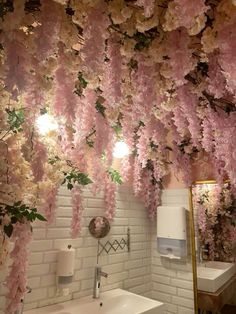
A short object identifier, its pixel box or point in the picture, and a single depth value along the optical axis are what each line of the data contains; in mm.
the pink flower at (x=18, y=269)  1261
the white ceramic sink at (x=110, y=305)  1998
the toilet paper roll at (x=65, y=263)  2062
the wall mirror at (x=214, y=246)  2455
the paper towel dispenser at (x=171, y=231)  2715
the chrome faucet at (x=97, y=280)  2293
